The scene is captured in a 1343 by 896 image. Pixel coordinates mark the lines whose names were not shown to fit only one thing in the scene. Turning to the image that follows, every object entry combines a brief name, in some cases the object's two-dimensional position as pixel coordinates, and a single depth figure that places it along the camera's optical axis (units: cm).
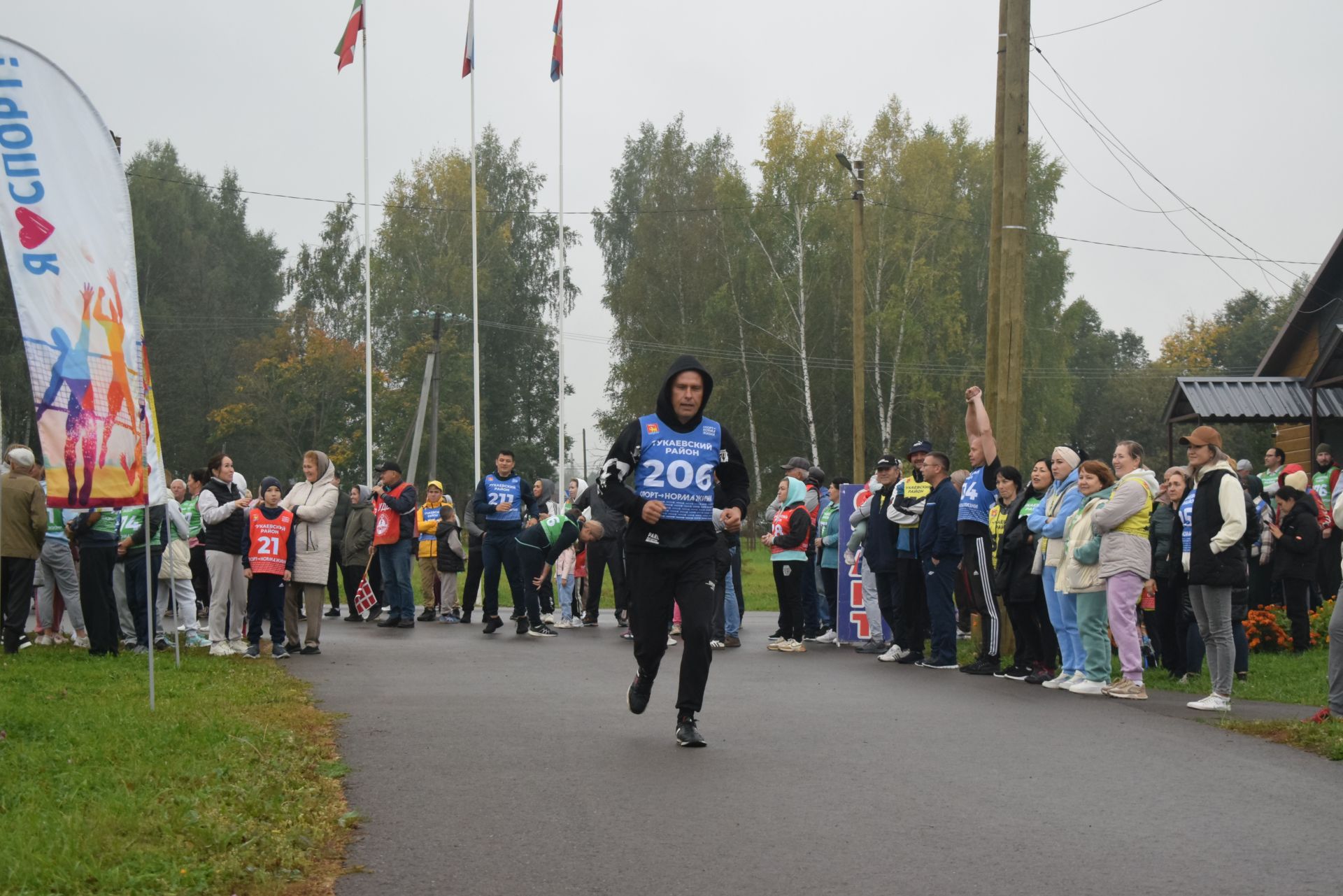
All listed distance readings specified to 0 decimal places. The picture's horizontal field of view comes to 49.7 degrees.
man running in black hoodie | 840
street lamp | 2778
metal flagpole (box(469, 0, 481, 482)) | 3684
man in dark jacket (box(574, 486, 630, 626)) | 1853
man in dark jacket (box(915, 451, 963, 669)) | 1344
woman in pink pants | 1109
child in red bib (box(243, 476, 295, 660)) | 1385
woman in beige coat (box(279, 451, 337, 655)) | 1427
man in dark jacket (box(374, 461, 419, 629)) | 1864
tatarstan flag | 3631
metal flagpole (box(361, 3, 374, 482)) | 3175
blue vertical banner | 1619
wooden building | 2781
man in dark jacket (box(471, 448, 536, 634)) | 1772
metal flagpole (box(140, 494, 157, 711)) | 961
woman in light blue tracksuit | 1184
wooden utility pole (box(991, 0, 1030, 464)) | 1488
